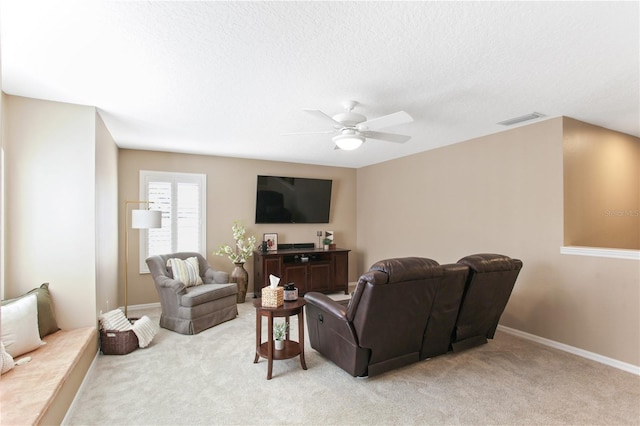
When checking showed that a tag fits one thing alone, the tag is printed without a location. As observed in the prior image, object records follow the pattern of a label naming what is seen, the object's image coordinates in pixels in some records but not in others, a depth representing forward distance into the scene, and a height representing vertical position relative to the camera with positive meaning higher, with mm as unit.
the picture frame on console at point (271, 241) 6340 -520
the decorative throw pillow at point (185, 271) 4633 -816
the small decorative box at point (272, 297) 3150 -801
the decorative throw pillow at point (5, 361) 2279 -1032
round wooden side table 3057 -1180
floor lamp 4125 -56
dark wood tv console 5836 -1016
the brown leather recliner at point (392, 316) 2646 -910
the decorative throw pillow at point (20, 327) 2486 -870
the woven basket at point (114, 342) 3494 -1362
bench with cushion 1979 -1111
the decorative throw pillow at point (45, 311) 2883 -858
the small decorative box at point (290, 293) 3348 -806
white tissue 3249 -674
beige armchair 4168 -1155
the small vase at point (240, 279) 5691 -1127
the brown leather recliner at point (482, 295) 3180 -825
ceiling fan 3220 +836
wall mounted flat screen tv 6285 +286
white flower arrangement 5824 -610
